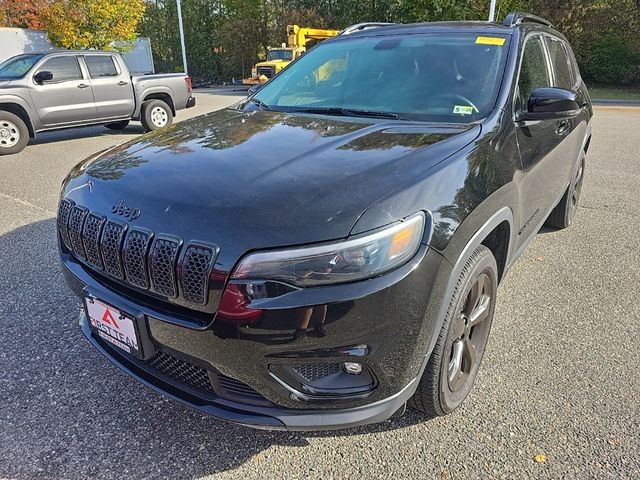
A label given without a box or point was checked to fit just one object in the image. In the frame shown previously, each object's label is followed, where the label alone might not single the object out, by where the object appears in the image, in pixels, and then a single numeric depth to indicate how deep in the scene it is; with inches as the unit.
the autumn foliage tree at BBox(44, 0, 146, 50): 852.0
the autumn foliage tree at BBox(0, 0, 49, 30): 1096.8
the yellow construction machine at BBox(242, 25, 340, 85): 909.8
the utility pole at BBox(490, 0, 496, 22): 758.5
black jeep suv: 65.6
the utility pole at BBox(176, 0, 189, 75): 1208.9
